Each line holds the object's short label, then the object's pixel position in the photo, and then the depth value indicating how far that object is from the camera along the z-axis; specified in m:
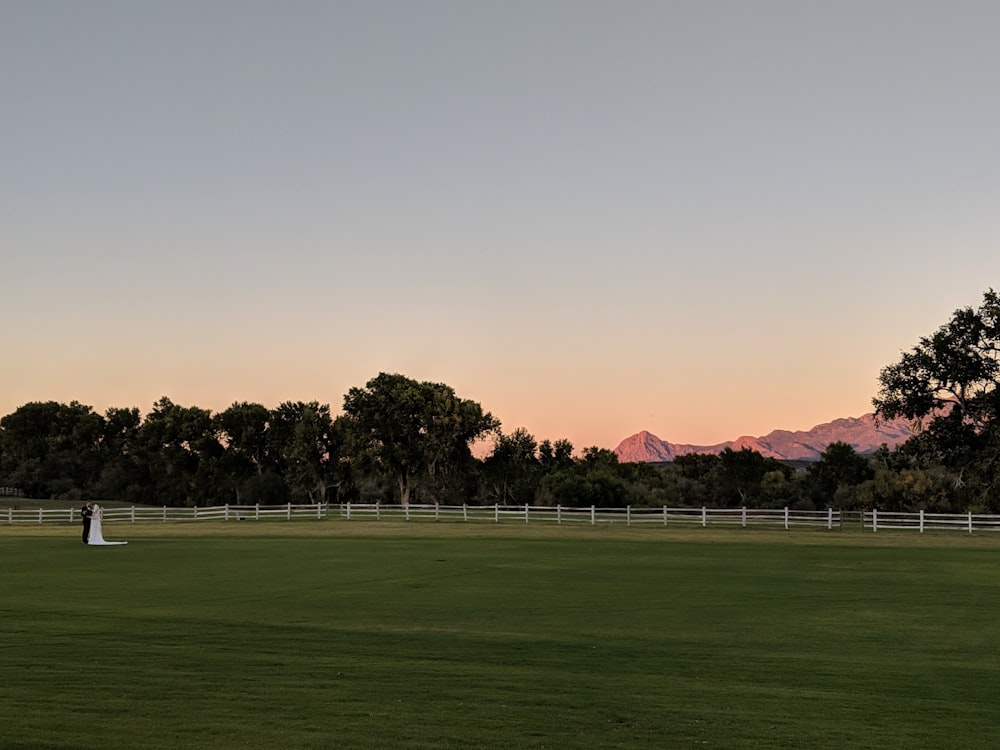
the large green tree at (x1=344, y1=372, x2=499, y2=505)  95.19
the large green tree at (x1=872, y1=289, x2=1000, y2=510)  57.97
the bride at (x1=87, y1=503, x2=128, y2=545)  41.31
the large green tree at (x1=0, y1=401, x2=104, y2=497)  134.25
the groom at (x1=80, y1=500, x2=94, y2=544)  42.25
